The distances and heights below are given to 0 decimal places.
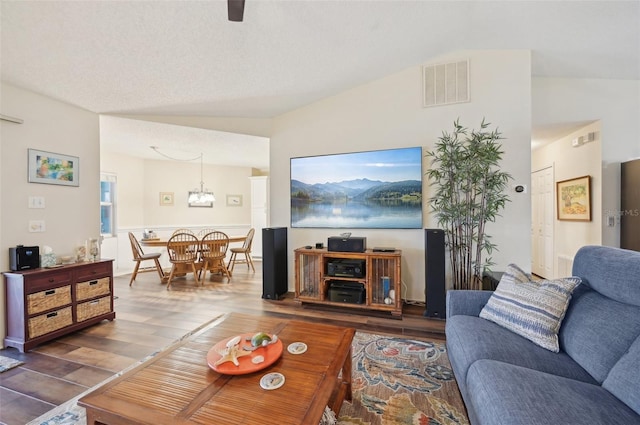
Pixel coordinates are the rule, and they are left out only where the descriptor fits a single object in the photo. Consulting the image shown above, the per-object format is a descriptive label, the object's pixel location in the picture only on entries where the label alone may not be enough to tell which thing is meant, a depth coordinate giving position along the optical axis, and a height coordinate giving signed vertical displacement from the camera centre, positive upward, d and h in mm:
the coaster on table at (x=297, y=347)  1524 -755
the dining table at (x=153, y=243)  4852 -505
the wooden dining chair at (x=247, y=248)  5663 -723
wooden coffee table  1057 -766
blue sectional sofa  1057 -740
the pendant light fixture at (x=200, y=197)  6082 +370
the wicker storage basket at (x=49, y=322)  2481 -998
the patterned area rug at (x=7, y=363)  2172 -1193
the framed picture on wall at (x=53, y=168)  2760 +494
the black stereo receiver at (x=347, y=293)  3318 -968
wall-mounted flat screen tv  3480 +304
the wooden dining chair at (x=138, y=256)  4765 -735
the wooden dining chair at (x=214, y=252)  4969 -709
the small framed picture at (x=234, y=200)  7129 +335
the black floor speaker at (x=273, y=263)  3725 -684
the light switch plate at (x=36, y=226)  2752 -108
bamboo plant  3049 +195
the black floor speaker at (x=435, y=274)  3029 -679
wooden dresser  2451 -833
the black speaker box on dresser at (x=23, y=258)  2537 -396
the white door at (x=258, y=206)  7004 +183
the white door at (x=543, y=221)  4742 -189
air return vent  3301 +1554
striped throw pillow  1582 -592
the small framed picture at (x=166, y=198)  6382 +369
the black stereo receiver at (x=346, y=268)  3359 -676
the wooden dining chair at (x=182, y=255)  4719 -712
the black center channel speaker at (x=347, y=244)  3363 -382
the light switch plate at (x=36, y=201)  2750 +136
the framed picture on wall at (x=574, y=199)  3815 +179
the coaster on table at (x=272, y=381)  1222 -758
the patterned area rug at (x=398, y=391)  1602 -1179
